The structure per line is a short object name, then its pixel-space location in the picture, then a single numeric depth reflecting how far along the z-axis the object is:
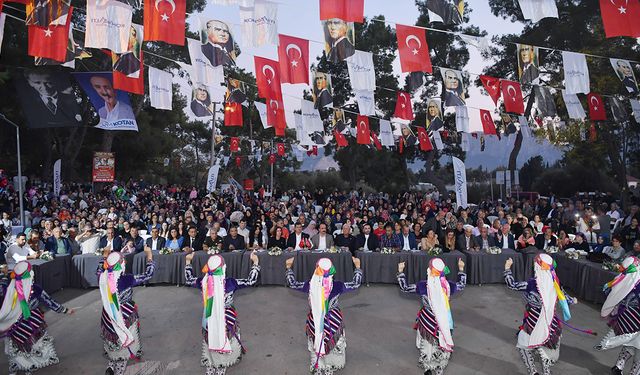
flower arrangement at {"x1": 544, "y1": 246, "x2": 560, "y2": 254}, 10.39
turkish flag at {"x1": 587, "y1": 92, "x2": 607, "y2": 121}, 16.52
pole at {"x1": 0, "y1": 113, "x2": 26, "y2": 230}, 15.81
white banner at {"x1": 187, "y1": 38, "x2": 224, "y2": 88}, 11.98
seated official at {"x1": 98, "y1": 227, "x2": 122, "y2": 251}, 10.93
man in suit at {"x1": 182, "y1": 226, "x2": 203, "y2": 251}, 10.87
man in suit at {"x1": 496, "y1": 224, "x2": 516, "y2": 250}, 11.12
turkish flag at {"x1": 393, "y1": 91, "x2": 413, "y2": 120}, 18.27
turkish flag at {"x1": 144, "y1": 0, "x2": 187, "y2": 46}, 9.60
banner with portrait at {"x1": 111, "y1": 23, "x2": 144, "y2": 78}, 11.34
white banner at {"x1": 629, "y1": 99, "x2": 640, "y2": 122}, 15.58
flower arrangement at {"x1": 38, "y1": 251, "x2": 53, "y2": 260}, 10.06
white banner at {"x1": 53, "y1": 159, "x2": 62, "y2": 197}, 19.76
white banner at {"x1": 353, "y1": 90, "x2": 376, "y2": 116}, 16.91
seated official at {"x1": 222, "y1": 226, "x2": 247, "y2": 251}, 10.81
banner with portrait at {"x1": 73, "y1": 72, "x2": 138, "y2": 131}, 18.14
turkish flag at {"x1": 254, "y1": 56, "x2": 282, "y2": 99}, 13.32
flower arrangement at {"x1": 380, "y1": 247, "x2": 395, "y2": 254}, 10.64
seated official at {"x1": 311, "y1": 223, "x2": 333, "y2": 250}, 10.72
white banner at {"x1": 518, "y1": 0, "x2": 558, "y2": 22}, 8.89
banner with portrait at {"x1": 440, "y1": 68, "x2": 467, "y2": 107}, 14.98
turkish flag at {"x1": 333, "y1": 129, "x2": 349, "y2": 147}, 24.41
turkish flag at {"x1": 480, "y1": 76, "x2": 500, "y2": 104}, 14.88
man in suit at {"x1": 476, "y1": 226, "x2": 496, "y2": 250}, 11.09
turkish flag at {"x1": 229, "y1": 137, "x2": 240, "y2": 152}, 29.25
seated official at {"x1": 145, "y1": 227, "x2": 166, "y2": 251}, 11.11
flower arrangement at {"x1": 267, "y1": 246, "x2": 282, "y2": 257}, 10.46
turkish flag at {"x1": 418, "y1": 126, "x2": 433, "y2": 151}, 24.47
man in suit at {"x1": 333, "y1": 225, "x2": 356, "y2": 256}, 11.27
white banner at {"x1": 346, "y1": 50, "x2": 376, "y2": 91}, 12.55
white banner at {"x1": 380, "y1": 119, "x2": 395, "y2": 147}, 23.52
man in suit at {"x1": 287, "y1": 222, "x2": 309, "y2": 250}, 11.18
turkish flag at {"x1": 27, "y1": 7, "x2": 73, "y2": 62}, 10.02
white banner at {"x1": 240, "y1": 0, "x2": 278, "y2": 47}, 9.80
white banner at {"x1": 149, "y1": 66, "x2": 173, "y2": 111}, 13.67
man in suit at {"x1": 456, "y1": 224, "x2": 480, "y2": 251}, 10.92
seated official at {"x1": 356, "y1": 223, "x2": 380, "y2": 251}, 11.11
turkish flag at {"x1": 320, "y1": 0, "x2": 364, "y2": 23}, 8.75
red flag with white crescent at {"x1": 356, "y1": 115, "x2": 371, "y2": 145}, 22.44
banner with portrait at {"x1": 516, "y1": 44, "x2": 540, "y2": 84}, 12.61
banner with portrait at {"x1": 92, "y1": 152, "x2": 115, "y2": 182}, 25.38
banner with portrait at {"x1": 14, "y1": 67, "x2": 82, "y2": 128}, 18.58
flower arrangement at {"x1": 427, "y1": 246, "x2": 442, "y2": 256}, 10.25
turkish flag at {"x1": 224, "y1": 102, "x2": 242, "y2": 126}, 17.81
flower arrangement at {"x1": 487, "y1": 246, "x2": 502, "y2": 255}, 10.41
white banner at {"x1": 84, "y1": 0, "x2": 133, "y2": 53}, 9.57
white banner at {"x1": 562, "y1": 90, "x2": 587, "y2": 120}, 16.53
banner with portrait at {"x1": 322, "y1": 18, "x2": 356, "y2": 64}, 10.42
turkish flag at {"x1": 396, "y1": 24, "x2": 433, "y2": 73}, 10.77
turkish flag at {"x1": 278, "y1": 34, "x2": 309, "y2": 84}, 11.55
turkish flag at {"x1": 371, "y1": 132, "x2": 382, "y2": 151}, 26.53
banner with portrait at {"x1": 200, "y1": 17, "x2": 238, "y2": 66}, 11.10
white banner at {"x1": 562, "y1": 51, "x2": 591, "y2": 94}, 12.60
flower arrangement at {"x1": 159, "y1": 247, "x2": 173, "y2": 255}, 10.66
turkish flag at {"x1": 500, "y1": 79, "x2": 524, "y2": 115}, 15.14
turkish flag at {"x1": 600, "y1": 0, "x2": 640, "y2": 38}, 9.01
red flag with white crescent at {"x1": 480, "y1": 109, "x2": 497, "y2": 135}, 19.98
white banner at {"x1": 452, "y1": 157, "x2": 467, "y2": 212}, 14.85
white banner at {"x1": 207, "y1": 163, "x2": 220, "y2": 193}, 19.44
